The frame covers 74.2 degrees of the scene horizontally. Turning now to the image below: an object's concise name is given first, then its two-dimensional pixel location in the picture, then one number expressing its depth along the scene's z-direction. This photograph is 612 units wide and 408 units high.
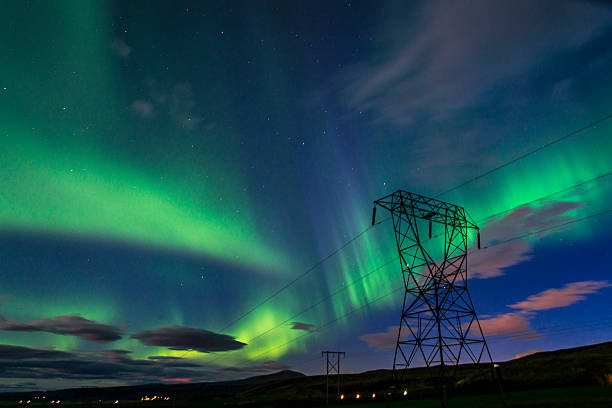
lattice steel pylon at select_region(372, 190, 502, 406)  35.84
